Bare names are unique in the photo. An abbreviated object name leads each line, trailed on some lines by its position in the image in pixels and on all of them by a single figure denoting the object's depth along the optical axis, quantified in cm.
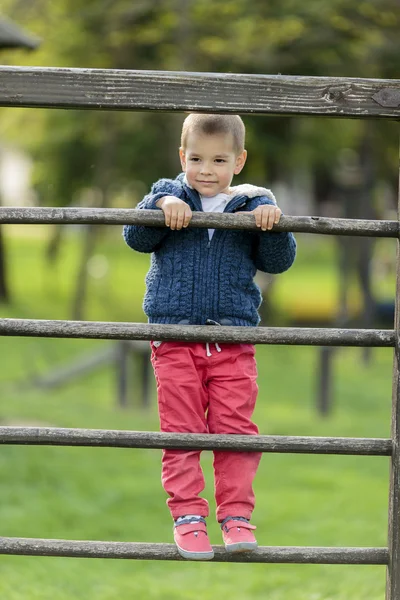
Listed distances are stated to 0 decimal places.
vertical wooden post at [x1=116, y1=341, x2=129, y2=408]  2536
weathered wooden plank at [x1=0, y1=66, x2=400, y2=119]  600
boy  634
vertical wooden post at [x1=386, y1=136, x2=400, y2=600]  634
